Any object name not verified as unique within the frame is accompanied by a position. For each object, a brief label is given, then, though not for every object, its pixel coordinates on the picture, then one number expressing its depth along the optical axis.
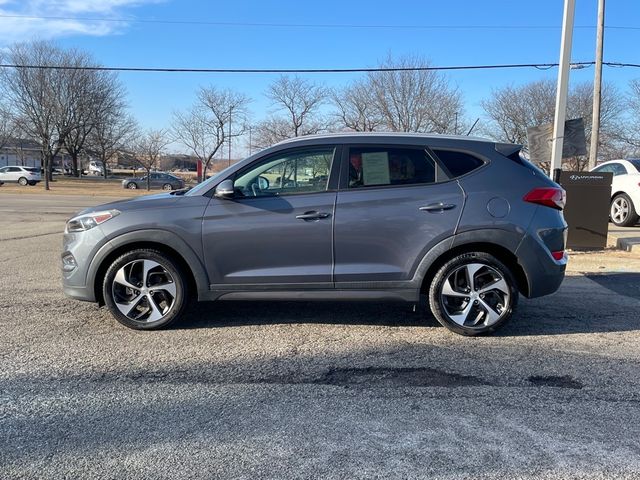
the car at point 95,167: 84.35
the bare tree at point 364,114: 38.50
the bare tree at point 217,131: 46.62
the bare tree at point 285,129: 44.16
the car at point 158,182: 45.16
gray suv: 4.68
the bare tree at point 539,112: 38.50
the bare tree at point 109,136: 58.34
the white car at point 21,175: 43.47
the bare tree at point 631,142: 34.56
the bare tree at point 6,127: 53.25
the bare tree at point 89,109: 55.16
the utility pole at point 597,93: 16.06
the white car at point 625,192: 12.12
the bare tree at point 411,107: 36.22
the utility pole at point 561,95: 9.38
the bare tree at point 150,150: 47.28
